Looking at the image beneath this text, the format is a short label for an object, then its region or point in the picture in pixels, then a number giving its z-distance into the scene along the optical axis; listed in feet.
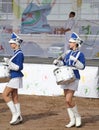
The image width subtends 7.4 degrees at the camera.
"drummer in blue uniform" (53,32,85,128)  42.75
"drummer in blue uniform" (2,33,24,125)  43.83
